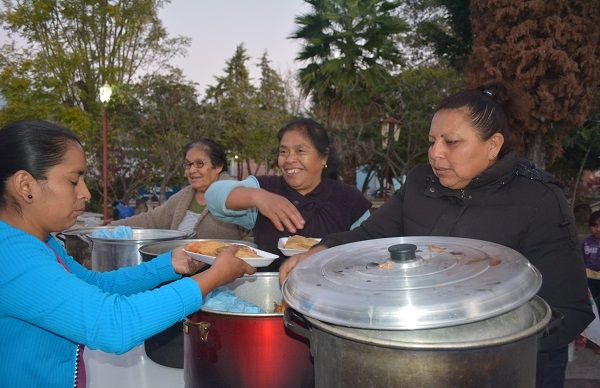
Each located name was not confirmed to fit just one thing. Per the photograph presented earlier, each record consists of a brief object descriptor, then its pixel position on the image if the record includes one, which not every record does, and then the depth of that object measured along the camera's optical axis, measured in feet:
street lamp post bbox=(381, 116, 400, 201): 49.47
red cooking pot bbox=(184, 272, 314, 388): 4.82
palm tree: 49.70
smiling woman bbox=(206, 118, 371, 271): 8.55
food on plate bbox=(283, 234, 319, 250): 7.09
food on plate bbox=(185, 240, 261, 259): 6.18
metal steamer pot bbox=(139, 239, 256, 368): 6.57
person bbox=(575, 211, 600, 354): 17.54
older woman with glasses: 12.42
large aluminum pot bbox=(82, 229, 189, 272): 7.61
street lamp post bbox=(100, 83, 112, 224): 38.75
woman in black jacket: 4.70
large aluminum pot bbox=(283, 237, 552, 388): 3.15
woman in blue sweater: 3.97
